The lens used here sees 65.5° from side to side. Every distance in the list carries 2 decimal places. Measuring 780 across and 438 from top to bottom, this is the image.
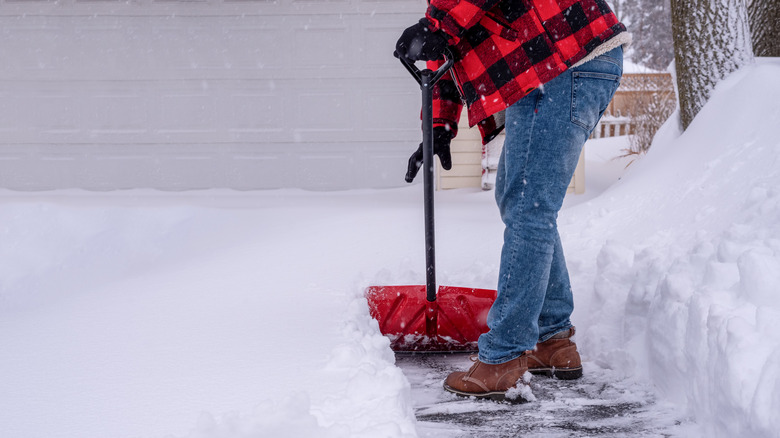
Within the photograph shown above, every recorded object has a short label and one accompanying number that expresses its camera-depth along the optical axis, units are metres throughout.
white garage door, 6.41
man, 1.79
